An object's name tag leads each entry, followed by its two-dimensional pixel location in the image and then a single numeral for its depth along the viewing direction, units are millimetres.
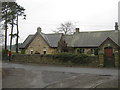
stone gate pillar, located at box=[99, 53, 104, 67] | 18524
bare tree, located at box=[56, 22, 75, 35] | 46678
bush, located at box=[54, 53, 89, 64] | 19772
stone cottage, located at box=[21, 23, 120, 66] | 25779
